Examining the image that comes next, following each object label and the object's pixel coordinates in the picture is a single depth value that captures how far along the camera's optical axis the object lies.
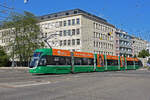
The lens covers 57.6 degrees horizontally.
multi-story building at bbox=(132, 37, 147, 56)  66.18
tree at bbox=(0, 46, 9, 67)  39.43
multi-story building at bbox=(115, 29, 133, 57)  55.29
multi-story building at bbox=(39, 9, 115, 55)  40.88
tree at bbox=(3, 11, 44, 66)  34.59
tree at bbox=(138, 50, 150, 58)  61.97
